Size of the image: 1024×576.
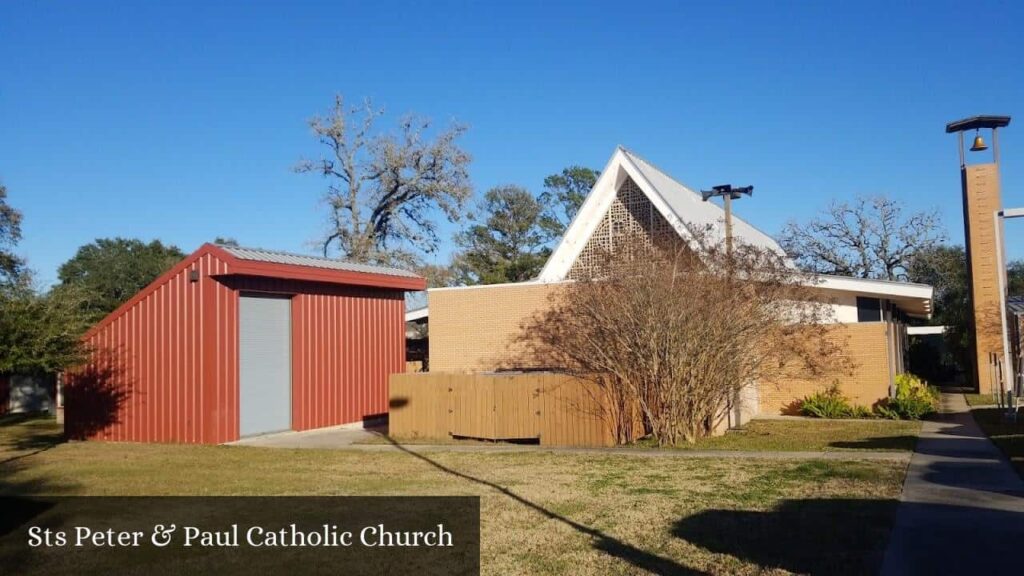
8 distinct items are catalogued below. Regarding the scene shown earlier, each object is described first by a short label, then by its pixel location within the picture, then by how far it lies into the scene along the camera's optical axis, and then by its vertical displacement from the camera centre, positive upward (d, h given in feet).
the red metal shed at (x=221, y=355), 57.67 -0.11
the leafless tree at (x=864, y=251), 166.91 +17.21
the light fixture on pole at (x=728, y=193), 62.22 +11.08
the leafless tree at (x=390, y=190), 139.64 +26.35
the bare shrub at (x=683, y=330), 51.16 +0.76
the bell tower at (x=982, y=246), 93.45 +9.94
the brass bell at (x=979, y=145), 94.84 +21.11
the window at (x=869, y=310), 79.77 +2.56
